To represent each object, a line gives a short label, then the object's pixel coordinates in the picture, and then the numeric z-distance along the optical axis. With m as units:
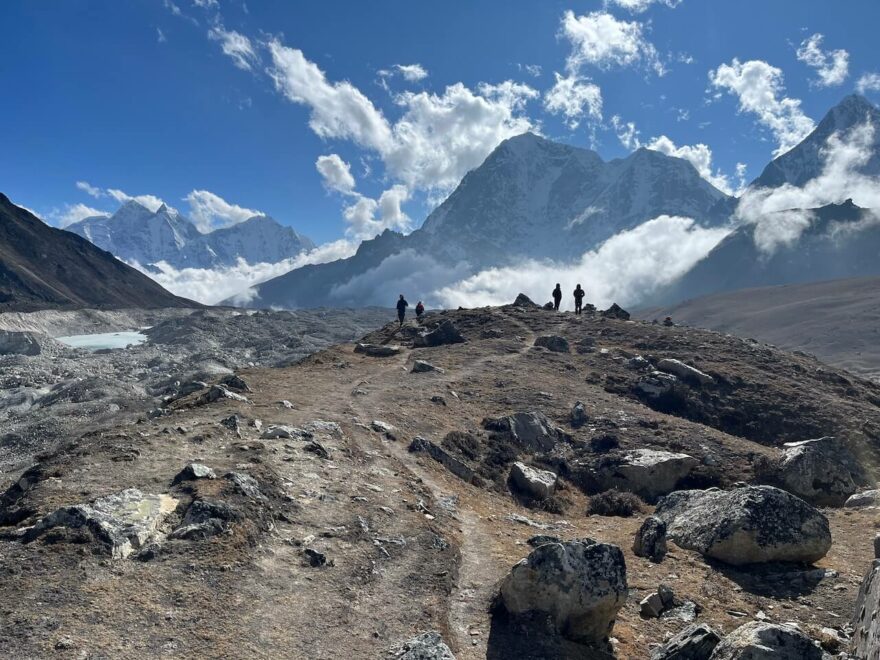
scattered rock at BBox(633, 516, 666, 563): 13.06
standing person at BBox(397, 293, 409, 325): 47.09
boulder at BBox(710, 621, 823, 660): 7.37
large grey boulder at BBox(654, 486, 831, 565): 12.31
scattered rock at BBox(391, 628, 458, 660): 8.15
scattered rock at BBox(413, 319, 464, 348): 41.75
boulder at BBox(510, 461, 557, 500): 18.97
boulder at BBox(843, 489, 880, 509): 17.17
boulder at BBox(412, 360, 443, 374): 32.33
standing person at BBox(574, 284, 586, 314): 50.69
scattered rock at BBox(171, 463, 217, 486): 12.52
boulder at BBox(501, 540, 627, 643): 9.48
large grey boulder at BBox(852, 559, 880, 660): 7.32
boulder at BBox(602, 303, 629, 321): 51.63
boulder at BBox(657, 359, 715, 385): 32.91
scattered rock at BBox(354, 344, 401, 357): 38.50
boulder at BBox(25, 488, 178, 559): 9.67
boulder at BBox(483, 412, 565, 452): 23.80
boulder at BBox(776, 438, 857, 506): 18.83
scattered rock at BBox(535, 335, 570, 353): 39.81
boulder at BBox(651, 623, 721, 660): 8.44
